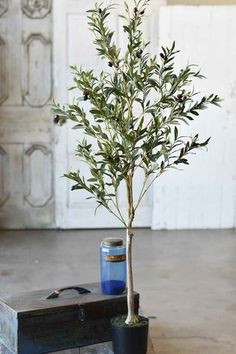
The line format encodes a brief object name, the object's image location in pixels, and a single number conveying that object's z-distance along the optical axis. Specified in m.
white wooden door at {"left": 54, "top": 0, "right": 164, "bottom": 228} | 5.96
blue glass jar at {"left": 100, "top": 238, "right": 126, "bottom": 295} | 2.96
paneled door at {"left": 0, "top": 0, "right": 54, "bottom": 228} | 6.02
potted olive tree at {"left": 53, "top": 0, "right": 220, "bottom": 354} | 2.63
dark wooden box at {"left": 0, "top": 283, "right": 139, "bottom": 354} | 2.83
